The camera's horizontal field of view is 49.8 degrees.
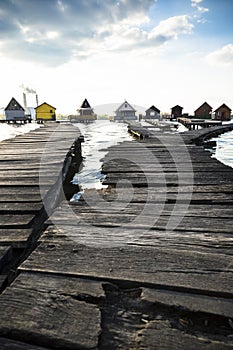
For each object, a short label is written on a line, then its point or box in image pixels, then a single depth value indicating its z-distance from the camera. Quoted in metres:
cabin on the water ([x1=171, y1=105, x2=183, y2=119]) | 63.62
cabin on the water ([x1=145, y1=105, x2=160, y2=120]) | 67.88
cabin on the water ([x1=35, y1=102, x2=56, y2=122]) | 60.94
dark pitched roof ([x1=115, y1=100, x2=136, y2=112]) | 66.44
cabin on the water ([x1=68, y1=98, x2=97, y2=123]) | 57.71
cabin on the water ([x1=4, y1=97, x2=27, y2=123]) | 57.59
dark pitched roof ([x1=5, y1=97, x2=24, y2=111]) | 57.69
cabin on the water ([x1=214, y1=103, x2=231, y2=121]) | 61.41
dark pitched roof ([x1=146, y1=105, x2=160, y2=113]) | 68.25
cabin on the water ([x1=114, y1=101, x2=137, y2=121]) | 66.19
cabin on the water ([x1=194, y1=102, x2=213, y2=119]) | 62.62
